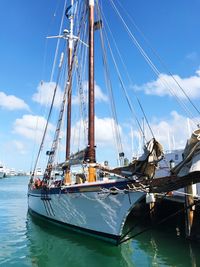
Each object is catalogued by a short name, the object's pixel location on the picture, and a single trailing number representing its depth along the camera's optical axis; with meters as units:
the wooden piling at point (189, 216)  11.11
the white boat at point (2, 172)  110.92
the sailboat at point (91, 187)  9.07
